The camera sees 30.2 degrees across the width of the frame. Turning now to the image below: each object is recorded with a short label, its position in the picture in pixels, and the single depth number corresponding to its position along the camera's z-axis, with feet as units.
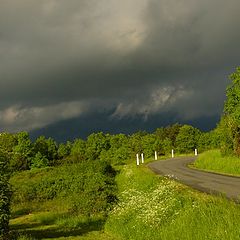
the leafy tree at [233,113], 124.88
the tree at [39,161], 294.02
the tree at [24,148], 289.21
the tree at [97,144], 408.51
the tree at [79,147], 407.77
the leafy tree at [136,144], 344.32
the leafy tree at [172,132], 398.27
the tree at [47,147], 370.37
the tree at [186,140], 349.00
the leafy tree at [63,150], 404.57
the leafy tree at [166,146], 341.45
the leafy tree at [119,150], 323.37
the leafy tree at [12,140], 321.21
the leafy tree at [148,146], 333.66
